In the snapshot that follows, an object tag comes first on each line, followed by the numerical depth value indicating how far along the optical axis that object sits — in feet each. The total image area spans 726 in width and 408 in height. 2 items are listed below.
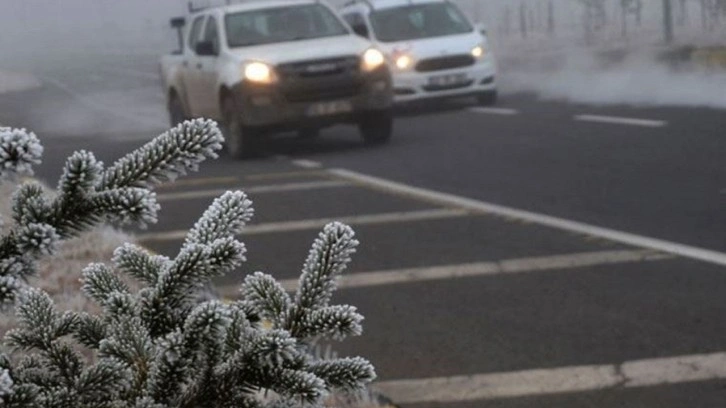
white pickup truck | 62.64
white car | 81.25
